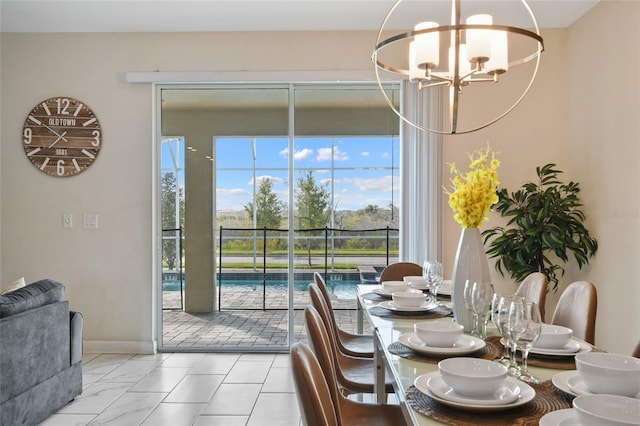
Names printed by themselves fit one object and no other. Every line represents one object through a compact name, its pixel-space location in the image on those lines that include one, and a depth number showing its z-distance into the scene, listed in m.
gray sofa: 2.57
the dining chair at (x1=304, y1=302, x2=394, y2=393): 1.63
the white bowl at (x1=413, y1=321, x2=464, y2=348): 1.69
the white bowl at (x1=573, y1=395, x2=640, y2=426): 0.95
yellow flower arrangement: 2.03
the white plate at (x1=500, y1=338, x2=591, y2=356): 1.62
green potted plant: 3.77
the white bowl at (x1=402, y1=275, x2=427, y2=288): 3.04
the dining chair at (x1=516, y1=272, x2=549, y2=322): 2.59
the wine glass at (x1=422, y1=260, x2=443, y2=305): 2.59
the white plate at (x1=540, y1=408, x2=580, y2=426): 1.05
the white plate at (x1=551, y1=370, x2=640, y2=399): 1.25
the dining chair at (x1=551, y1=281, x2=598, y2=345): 2.13
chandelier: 1.93
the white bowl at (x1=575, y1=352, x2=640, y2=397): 1.20
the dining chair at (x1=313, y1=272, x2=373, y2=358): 2.73
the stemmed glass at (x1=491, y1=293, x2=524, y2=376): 1.43
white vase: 2.05
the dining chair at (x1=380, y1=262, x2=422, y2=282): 3.58
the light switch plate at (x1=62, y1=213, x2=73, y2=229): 4.44
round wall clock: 4.43
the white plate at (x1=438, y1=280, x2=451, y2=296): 2.88
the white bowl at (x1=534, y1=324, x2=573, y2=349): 1.67
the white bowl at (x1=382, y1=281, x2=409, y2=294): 2.88
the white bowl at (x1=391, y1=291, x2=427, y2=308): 2.43
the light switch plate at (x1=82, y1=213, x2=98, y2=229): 4.43
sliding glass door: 4.49
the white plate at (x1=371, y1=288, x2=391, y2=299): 2.80
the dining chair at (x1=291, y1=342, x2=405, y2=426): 1.08
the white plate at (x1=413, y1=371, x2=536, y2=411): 1.16
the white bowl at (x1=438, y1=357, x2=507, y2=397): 1.20
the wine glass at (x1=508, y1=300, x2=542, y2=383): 1.39
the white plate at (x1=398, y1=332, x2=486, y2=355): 1.62
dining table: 1.16
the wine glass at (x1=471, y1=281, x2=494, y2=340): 1.76
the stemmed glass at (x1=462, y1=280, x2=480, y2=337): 1.80
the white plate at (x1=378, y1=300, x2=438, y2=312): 2.36
